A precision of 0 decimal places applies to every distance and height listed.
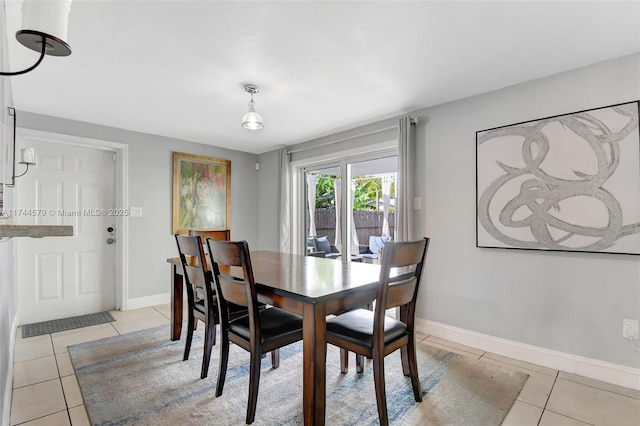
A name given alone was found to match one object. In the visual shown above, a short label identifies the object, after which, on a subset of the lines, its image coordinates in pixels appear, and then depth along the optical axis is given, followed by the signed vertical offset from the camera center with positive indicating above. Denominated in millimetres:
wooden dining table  1454 -407
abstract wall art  2090 +229
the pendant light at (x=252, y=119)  2516 +763
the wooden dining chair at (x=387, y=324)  1596 -645
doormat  3072 -1136
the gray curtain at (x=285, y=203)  4531 +166
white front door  3279 -250
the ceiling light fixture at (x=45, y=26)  793 +490
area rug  1762 -1131
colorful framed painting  4258 +312
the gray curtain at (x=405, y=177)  3102 +368
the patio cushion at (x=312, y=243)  4490 -417
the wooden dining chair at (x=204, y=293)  2080 -586
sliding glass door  3664 +115
